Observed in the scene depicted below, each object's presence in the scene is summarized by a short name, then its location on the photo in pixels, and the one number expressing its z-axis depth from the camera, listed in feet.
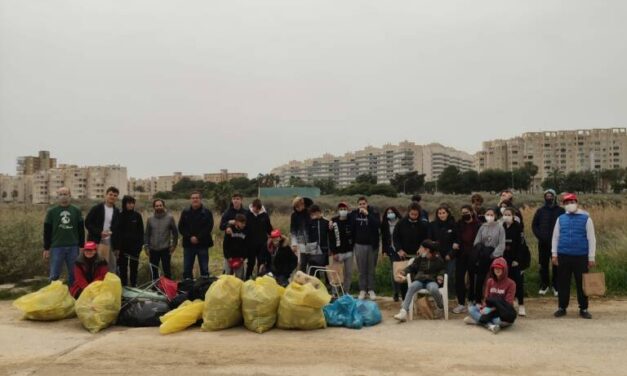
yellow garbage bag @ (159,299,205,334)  22.41
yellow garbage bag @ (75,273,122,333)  23.03
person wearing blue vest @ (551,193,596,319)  25.03
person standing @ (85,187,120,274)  29.07
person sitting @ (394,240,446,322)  24.80
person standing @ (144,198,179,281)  30.22
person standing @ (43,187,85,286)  28.25
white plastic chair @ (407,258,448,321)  24.76
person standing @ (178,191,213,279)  30.22
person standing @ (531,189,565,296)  29.63
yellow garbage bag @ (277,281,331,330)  22.18
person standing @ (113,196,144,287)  29.58
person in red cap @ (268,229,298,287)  27.73
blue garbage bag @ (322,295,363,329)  23.20
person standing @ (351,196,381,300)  29.27
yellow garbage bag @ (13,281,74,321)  24.48
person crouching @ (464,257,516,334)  22.53
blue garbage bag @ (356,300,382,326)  23.61
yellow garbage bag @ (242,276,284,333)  22.39
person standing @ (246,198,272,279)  29.60
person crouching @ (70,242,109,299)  26.27
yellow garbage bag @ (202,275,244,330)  22.56
